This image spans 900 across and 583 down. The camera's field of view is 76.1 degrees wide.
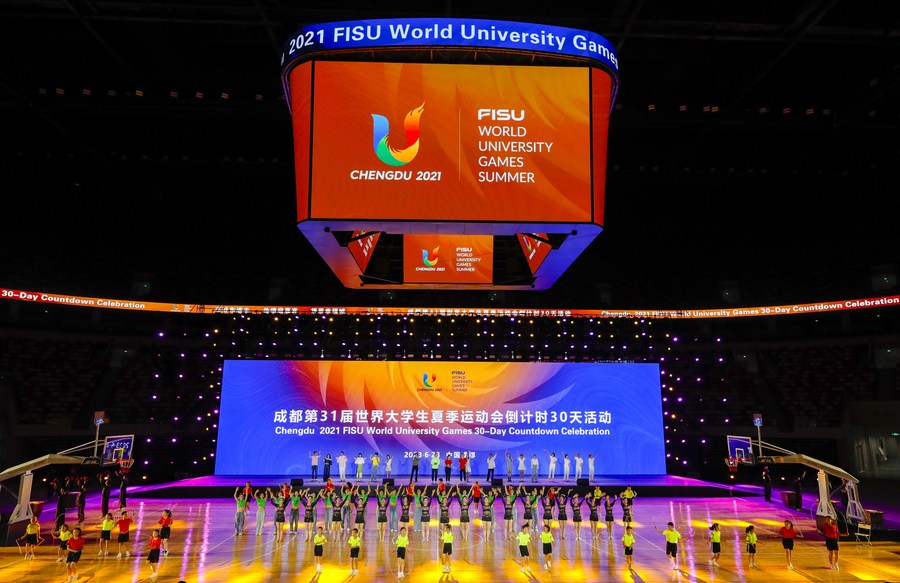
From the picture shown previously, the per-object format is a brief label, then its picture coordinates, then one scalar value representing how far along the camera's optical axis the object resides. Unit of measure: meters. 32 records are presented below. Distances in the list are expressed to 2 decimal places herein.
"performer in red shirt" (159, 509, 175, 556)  15.30
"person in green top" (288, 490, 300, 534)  18.72
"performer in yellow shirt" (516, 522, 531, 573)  14.58
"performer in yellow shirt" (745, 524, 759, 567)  14.71
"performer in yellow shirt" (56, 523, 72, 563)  13.89
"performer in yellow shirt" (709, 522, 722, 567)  14.84
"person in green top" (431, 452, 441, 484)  27.52
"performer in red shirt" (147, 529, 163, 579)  13.94
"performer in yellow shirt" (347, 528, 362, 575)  14.29
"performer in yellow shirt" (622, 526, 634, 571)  14.70
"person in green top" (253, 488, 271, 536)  18.67
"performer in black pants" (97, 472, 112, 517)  20.41
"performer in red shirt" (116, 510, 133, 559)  15.65
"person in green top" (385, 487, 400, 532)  18.47
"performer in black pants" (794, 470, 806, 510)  22.41
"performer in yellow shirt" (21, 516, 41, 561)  15.35
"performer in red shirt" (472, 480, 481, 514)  21.05
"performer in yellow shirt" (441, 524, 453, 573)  14.21
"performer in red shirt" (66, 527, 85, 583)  13.45
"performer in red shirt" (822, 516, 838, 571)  14.72
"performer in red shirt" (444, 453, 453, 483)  27.27
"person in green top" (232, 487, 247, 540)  18.11
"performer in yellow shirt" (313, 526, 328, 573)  14.38
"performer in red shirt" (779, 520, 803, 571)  14.97
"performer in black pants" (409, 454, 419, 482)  28.16
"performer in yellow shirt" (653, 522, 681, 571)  14.58
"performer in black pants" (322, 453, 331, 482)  27.91
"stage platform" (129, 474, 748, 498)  25.45
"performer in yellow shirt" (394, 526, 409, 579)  13.99
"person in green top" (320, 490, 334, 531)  18.22
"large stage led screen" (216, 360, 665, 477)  29.44
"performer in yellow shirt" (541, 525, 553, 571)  14.76
